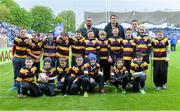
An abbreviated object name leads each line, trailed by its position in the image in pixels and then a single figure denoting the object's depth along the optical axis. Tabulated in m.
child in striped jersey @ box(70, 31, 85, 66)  8.43
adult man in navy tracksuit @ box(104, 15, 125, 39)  8.71
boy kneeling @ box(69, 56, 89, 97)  7.82
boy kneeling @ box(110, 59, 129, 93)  8.04
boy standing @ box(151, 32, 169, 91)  8.35
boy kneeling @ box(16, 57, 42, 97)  7.59
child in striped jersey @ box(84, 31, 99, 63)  8.35
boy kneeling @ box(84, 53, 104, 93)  7.94
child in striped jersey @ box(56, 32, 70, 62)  8.49
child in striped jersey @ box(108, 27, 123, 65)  8.48
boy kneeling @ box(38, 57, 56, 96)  7.79
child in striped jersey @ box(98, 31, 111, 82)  8.50
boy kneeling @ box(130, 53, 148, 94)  8.05
